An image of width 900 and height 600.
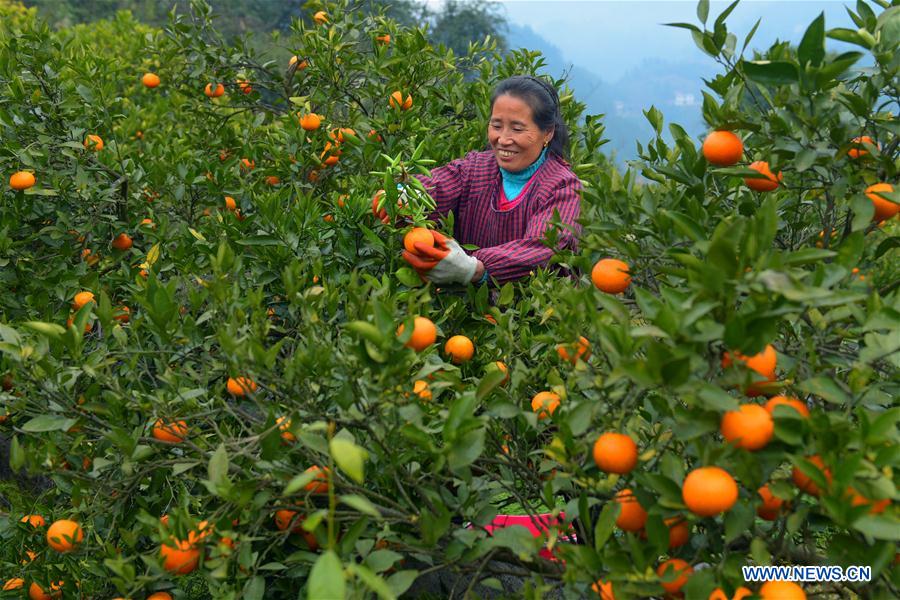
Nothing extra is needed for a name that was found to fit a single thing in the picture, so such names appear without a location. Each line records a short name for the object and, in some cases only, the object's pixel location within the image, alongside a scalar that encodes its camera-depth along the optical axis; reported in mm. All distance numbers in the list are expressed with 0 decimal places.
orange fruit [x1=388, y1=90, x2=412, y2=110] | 3027
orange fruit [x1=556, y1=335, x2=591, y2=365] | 1351
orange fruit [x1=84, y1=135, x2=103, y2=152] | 2699
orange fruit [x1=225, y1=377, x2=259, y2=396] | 1398
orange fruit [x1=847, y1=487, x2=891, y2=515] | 1036
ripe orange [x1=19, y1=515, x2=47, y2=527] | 1912
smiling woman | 2520
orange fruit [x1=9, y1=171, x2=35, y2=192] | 2486
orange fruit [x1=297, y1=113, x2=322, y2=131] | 2990
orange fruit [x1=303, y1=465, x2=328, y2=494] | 1328
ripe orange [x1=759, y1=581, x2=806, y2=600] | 1106
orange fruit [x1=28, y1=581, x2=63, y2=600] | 1795
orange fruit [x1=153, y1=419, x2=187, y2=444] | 1490
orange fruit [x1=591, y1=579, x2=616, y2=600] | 1201
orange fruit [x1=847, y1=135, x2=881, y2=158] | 1398
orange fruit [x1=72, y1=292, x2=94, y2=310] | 2302
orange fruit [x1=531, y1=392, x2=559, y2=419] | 1480
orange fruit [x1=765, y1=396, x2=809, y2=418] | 1113
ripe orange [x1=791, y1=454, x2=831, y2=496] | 1095
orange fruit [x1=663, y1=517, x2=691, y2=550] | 1242
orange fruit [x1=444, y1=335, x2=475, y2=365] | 1891
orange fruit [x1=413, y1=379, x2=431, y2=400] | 1377
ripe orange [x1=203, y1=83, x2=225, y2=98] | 3914
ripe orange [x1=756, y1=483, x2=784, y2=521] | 1217
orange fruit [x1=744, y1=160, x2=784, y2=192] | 1486
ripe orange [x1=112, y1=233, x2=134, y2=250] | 2775
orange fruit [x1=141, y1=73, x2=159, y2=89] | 4285
